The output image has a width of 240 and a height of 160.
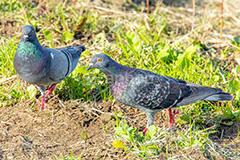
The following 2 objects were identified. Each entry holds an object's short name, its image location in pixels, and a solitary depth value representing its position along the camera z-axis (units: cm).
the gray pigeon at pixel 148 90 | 783
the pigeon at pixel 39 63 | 819
